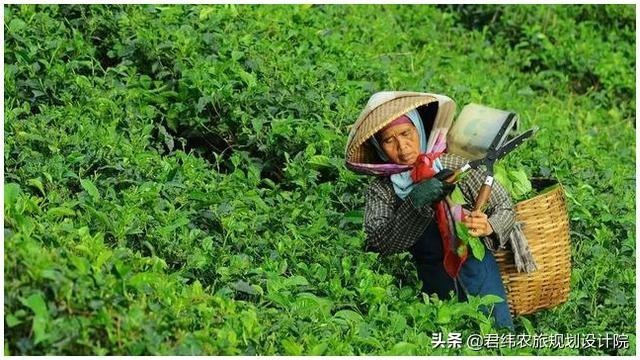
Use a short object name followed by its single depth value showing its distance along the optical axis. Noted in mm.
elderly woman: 9662
